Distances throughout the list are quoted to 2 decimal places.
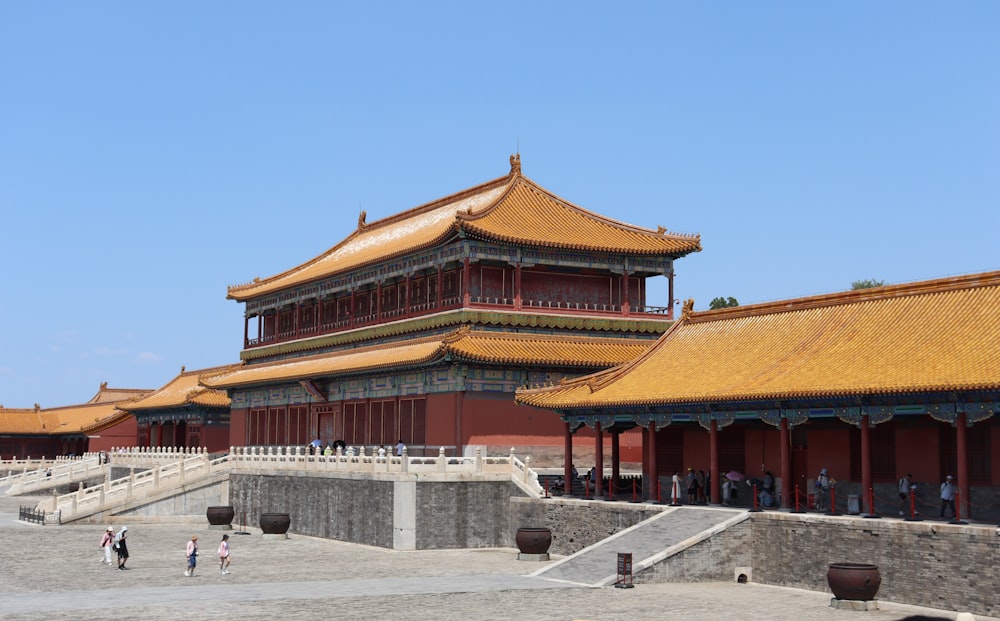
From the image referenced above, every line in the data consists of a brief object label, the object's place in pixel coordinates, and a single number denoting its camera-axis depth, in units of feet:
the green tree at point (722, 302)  301.84
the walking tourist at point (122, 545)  118.73
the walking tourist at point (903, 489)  106.01
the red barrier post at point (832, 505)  109.22
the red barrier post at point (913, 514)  99.40
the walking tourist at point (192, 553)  112.57
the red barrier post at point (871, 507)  104.17
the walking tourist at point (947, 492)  100.12
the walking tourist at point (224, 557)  116.28
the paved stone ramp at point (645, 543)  108.06
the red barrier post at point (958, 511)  97.54
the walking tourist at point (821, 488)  113.91
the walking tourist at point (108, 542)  121.90
